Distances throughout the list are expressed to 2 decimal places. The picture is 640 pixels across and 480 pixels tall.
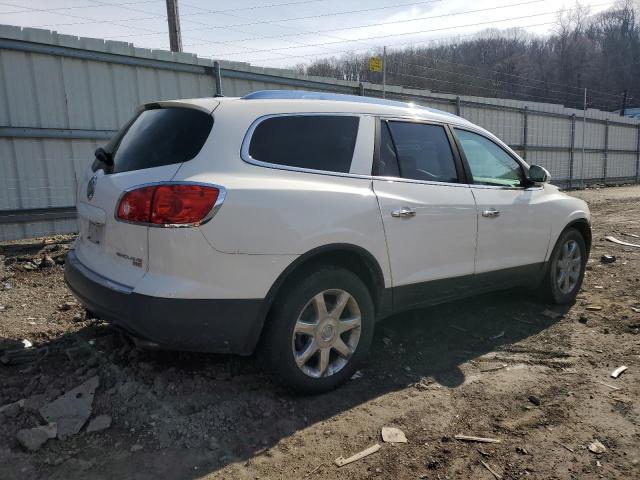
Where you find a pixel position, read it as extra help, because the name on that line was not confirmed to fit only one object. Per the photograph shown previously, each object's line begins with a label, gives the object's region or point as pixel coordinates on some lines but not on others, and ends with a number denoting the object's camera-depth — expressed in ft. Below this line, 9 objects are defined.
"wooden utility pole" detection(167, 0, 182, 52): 34.73
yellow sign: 39.78
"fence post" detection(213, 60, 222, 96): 26.86
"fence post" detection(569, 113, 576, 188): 63.52
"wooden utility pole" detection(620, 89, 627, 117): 142.04
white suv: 8.54
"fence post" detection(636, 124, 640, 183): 78.74
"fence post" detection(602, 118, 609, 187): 70.74
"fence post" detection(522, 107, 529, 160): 55.88
